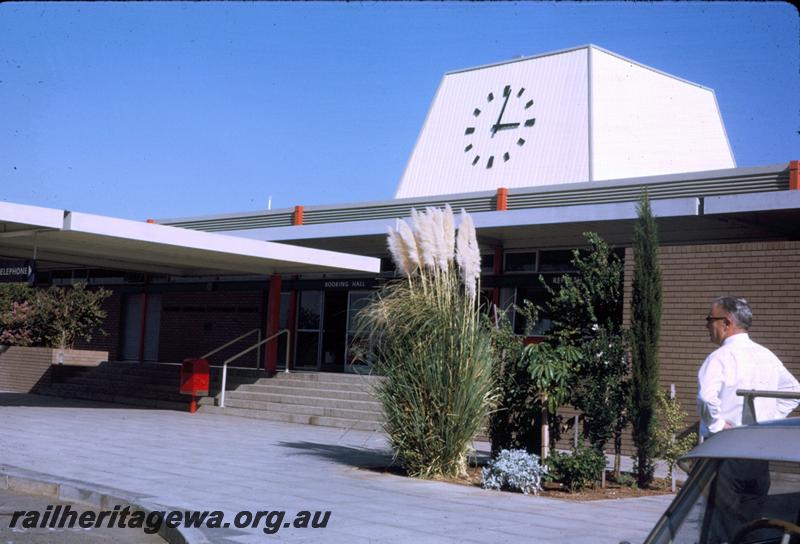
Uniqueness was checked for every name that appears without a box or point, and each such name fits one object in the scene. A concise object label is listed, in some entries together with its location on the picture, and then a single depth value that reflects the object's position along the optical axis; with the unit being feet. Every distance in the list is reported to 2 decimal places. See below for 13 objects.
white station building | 49.34
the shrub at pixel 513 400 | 36.68
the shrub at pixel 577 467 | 33.65
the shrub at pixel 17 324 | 83.51
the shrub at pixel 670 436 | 35.58
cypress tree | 35.60
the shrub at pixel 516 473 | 33.09
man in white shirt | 18.74
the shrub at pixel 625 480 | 36.27
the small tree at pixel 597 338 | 36.50
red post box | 66.90
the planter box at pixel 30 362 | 81.87
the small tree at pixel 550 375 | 35.27
